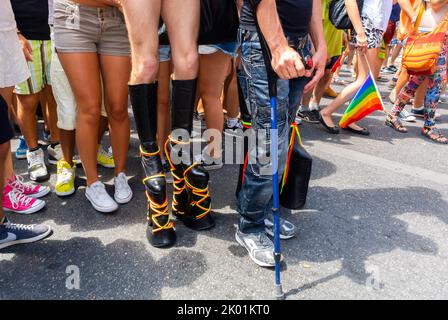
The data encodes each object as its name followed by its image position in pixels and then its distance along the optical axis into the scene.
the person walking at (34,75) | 2.83
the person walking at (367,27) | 3.69
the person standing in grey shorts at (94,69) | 2.19
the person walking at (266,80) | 1.70
